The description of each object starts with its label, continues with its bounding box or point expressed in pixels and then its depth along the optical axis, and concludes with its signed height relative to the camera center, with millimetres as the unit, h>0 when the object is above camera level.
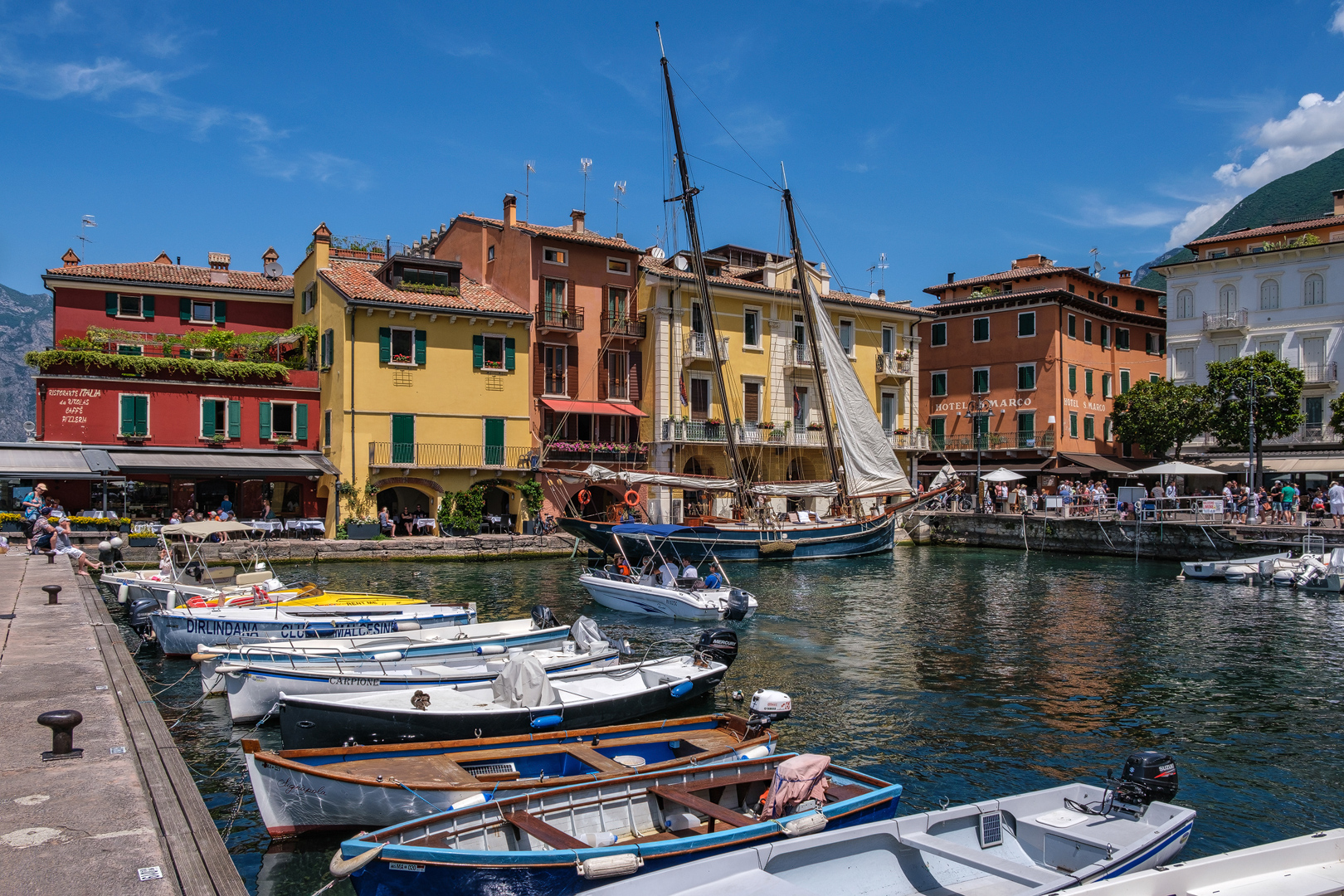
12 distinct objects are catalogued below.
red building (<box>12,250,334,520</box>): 36269 +3283
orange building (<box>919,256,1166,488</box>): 54719 +6447
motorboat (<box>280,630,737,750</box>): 11305 -3031
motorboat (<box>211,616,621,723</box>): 13453 -2936
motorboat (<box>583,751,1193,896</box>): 7277 -3185
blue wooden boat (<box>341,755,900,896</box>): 7363 -3058
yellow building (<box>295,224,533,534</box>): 39906 +4045
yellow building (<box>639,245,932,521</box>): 46969 +5462
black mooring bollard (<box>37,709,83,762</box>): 9000 -2445
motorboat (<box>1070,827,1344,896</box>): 6945 -3046
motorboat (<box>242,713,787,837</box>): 9305 -3076
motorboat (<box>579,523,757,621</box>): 23859 -3094
